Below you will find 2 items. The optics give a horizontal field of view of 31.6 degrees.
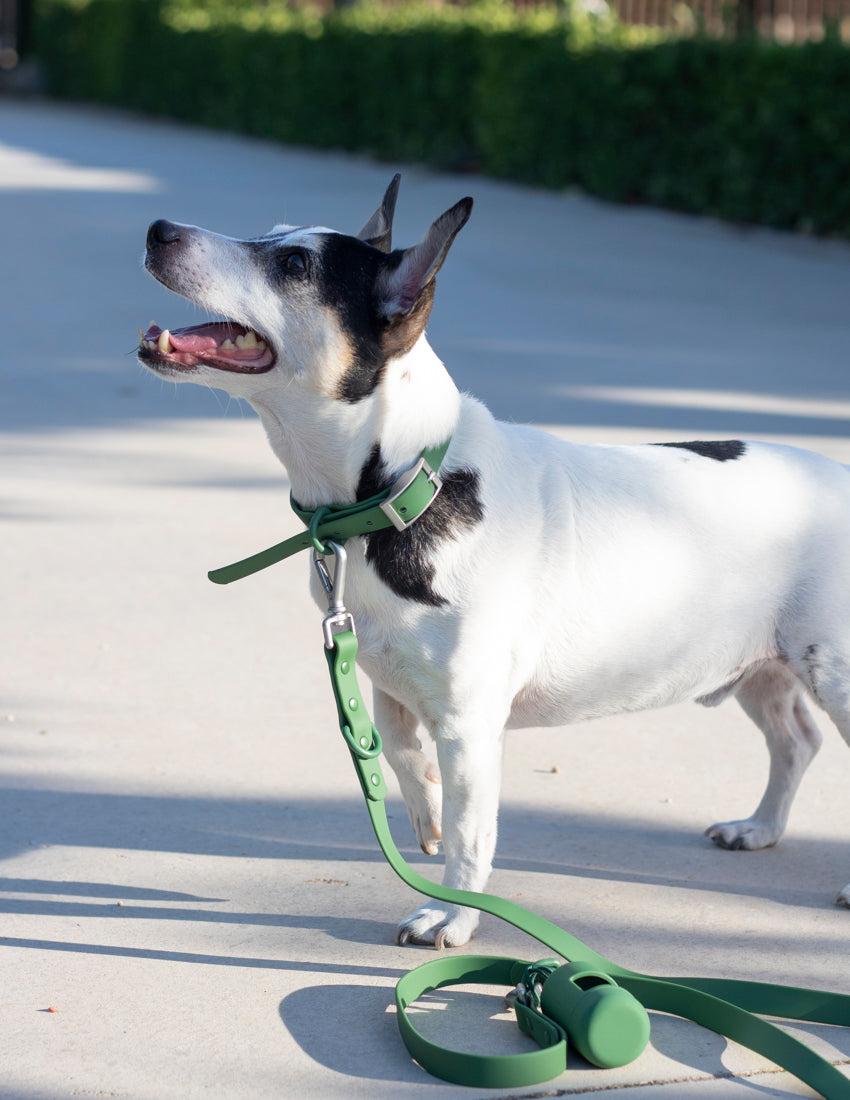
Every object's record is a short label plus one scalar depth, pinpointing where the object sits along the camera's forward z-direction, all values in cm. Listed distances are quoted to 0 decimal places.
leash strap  262
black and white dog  301
